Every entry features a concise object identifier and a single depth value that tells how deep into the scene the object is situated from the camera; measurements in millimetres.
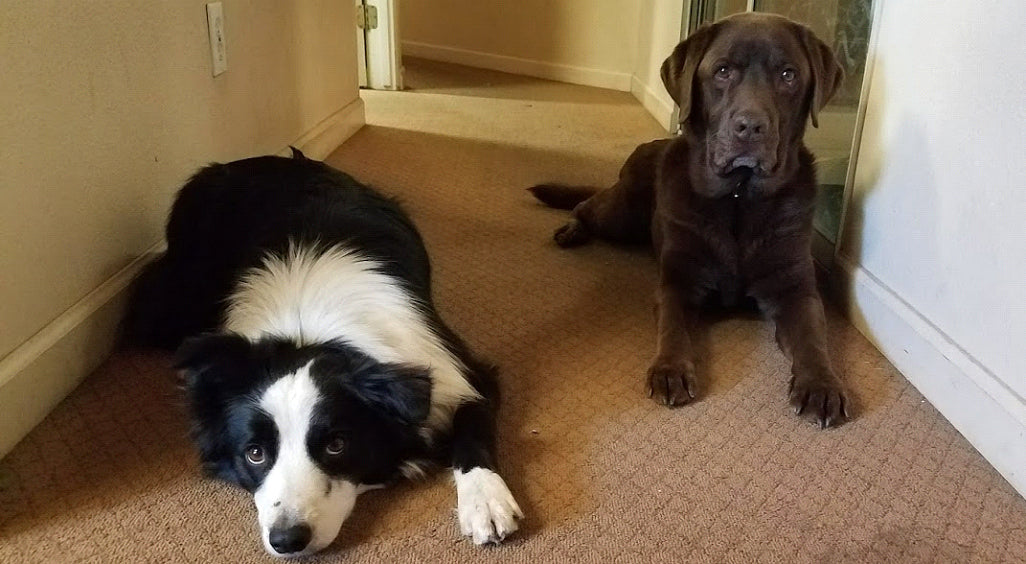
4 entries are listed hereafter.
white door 4020
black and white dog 1182
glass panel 2008
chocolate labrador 1682
